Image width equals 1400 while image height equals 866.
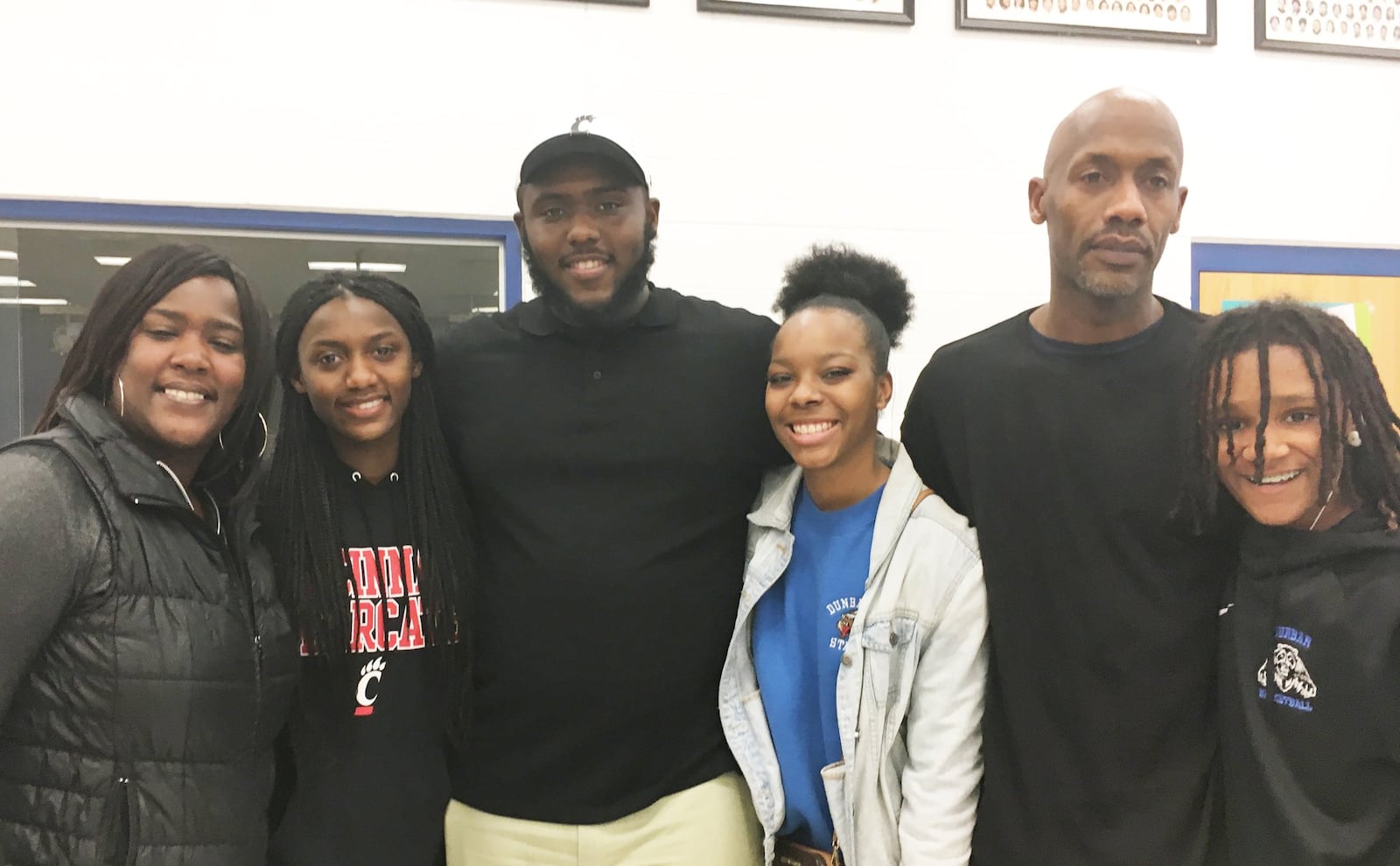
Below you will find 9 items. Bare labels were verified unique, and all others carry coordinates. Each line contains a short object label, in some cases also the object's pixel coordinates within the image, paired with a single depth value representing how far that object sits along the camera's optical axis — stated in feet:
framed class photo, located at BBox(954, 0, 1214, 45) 9.60
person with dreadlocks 3.74
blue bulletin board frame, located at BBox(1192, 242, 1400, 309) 10.27
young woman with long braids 4.99
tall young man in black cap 5.22
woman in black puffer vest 3.78
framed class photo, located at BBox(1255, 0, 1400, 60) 10.10
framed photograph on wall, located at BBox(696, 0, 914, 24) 9.00
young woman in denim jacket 4.83
